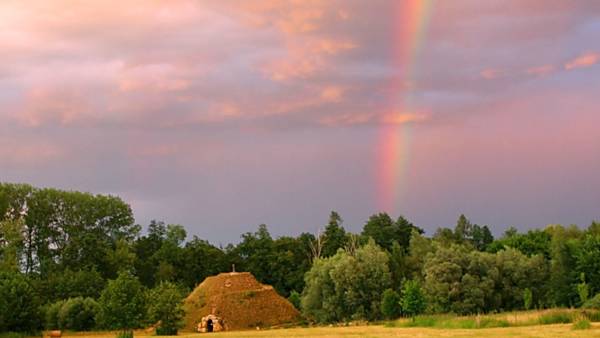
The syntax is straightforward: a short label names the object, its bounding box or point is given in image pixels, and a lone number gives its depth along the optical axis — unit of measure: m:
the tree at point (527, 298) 72.00
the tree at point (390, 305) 69.81
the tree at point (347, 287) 74.12
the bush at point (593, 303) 64.81
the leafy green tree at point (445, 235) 113.88
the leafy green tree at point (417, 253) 87.56
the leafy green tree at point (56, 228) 96.12
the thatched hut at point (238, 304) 77.25
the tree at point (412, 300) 66.25
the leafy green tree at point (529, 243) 91.00
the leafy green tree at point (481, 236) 134.38
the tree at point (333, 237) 105.50
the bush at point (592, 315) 50.56
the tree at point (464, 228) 132.98
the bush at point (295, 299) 87.44
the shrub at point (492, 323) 50.59
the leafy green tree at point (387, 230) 114.88
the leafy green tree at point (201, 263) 104.00
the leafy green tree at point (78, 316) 72.06
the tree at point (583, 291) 72.97
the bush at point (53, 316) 72.40
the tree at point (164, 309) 61.62
